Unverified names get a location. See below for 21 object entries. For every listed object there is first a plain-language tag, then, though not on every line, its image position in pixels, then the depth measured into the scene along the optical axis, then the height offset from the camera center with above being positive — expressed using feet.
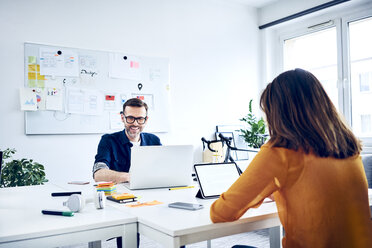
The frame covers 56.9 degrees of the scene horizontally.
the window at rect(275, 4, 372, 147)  12.43 +2.60
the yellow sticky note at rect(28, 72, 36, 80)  10.11 +1.60
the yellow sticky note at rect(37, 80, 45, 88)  10.19 +1.37
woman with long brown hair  3.55 -0.54
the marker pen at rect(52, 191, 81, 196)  5.60 -1.05
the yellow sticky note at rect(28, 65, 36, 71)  10.13 +1.84
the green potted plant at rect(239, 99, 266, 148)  14.24 -0.31
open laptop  5.86 -0.67
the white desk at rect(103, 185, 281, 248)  3.60 -1.08
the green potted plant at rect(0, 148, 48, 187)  8.55 -1.13
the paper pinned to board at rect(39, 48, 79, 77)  10.35 +2.07
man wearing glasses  7.84 -0.30
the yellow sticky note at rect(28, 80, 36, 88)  10.08 +1.37
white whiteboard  10.23 +1.35
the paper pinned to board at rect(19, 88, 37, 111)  9.95 +0.89
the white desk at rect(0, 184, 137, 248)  3.53 -1.08
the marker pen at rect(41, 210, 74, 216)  4.18 -1.03
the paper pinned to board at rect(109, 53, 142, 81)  11.63 +2.14
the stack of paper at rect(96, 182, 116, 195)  5.60 -0.98
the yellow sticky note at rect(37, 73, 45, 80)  10.23 +1.57
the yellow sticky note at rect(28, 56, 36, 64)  10.14 +2.08
